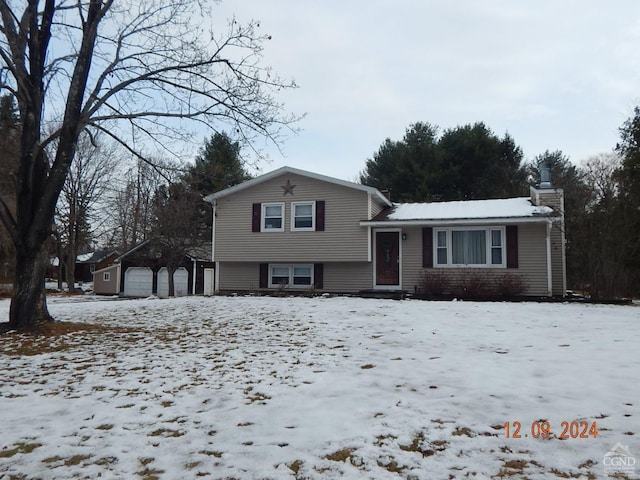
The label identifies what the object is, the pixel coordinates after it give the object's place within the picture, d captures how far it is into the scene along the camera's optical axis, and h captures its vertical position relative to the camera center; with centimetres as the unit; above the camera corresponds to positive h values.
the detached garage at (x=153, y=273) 2595 -29
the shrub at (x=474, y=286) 1480 -61
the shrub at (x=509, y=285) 1466 -57
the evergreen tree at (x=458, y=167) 2933 +678
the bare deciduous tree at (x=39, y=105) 805 +311
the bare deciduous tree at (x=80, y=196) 2873 +481
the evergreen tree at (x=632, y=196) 1402 +228
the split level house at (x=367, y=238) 1507 +111
